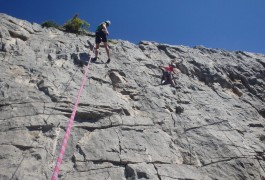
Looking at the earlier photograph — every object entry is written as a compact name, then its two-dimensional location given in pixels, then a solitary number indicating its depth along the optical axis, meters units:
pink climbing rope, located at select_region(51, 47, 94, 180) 5.66
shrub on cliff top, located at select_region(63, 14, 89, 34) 16.92
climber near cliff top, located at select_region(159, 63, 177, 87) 14.03
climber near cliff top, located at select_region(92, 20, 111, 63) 14.34
